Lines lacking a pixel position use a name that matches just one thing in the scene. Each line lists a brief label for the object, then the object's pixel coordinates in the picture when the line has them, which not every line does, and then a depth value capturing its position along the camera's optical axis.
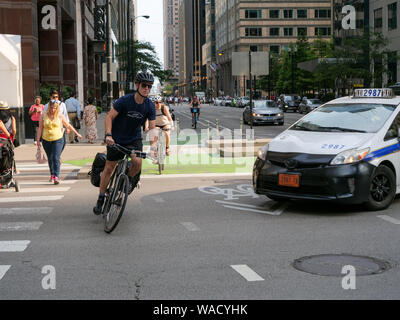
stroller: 11.30
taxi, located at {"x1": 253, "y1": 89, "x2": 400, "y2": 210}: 8.67
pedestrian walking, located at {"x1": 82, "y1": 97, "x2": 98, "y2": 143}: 23.42
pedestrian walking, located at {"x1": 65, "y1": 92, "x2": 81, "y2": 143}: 23.41
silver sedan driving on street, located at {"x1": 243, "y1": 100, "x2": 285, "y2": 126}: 38.47
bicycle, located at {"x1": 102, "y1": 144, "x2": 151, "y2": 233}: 7.84
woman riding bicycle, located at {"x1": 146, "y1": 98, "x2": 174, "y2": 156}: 16.72
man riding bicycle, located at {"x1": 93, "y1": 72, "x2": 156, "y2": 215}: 8.08
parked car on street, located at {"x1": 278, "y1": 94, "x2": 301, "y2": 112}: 65.12
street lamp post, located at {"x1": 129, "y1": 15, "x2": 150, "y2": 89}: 59.83
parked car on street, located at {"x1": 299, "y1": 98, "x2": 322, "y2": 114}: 56.69
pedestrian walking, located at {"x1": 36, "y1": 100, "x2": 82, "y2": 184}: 12.27
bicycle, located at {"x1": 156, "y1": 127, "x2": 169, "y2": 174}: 14.38
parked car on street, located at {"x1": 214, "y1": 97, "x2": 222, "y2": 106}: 109.25
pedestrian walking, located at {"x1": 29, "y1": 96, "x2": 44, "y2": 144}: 21.45
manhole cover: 6.00
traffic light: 35.53
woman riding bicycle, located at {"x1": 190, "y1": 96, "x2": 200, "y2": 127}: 35.62
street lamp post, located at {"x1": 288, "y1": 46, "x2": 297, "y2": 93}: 81.28
